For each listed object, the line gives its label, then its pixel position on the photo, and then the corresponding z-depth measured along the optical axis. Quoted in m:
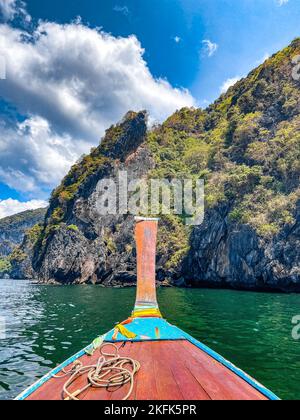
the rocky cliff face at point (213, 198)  44.09
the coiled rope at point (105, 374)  3.25
